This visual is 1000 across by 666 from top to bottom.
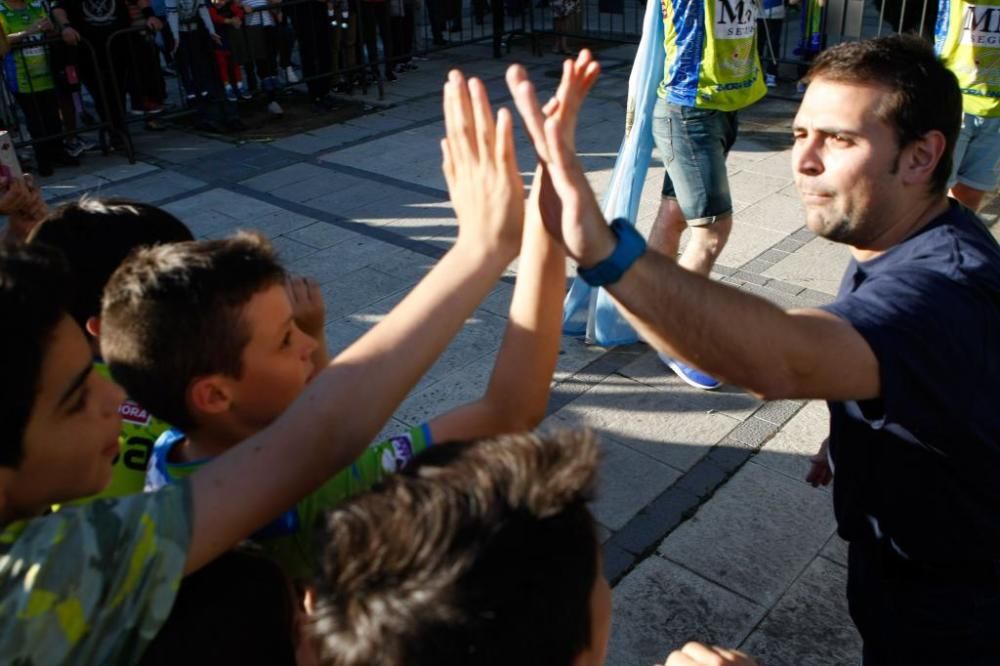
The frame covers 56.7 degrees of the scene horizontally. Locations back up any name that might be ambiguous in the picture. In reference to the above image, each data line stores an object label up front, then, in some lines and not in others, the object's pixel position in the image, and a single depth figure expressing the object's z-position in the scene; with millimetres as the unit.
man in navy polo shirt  1595
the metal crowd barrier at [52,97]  7777
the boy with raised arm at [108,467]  1119
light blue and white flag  4176
